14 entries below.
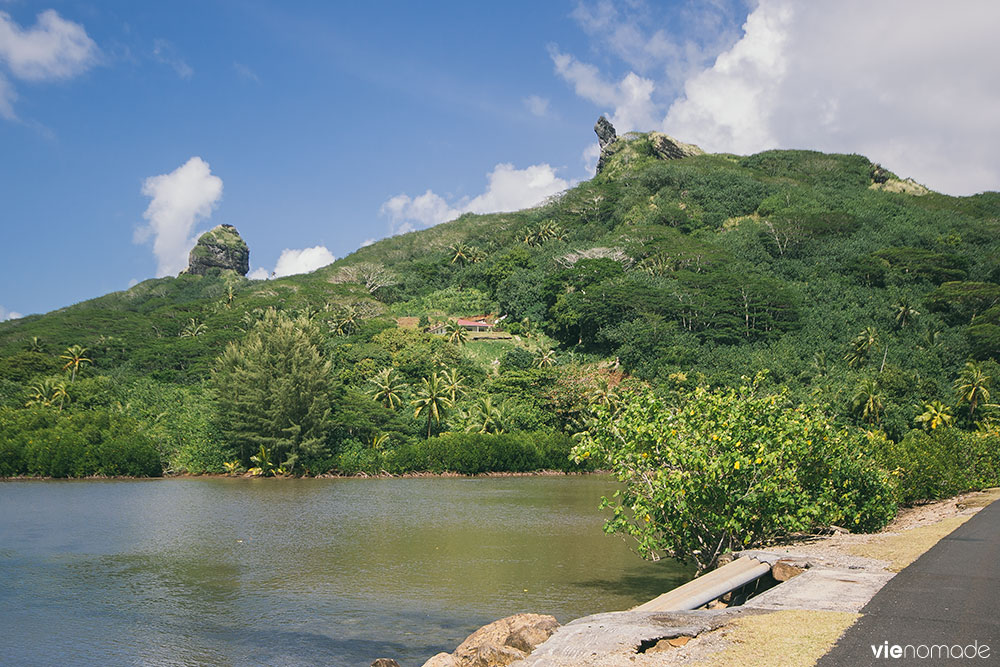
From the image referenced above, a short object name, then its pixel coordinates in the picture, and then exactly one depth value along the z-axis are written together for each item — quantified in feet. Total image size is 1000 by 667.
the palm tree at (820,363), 232.94
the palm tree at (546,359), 238.89
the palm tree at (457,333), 261.09
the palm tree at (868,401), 195.72
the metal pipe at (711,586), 34.99
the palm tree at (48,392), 196.95
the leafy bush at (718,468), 49.34
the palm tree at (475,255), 409.65
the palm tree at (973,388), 202.39
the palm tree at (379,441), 187.71
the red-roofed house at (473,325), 291.58
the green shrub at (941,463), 81.51
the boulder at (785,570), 40.14
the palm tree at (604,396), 204.91
